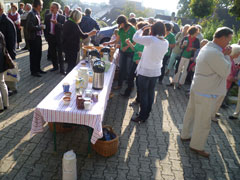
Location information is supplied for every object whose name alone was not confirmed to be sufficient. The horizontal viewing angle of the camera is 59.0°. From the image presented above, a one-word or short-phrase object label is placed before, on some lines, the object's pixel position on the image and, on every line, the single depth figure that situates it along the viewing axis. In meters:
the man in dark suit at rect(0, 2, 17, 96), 4.23
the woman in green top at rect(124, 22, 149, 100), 4.29
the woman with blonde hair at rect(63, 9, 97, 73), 4.80
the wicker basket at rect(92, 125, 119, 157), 3.00
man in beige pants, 2.84
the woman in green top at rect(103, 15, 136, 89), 4.86
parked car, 9.37
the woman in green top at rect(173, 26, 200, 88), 5.52
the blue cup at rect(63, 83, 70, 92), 3.13
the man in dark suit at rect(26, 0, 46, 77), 5.21
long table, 2.69
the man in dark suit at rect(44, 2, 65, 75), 5.85
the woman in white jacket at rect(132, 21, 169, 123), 3.42
